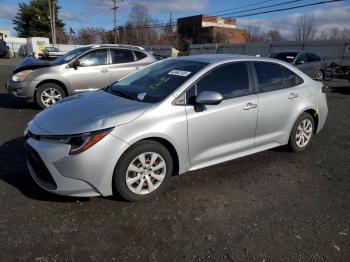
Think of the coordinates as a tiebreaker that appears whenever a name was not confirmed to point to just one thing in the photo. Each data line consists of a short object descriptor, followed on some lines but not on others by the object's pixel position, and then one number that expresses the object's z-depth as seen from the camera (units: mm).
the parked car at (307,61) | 14303
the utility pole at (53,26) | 45341
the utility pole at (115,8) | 48875
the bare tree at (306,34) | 55375
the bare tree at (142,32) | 61188
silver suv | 7656
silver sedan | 3184
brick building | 62469
